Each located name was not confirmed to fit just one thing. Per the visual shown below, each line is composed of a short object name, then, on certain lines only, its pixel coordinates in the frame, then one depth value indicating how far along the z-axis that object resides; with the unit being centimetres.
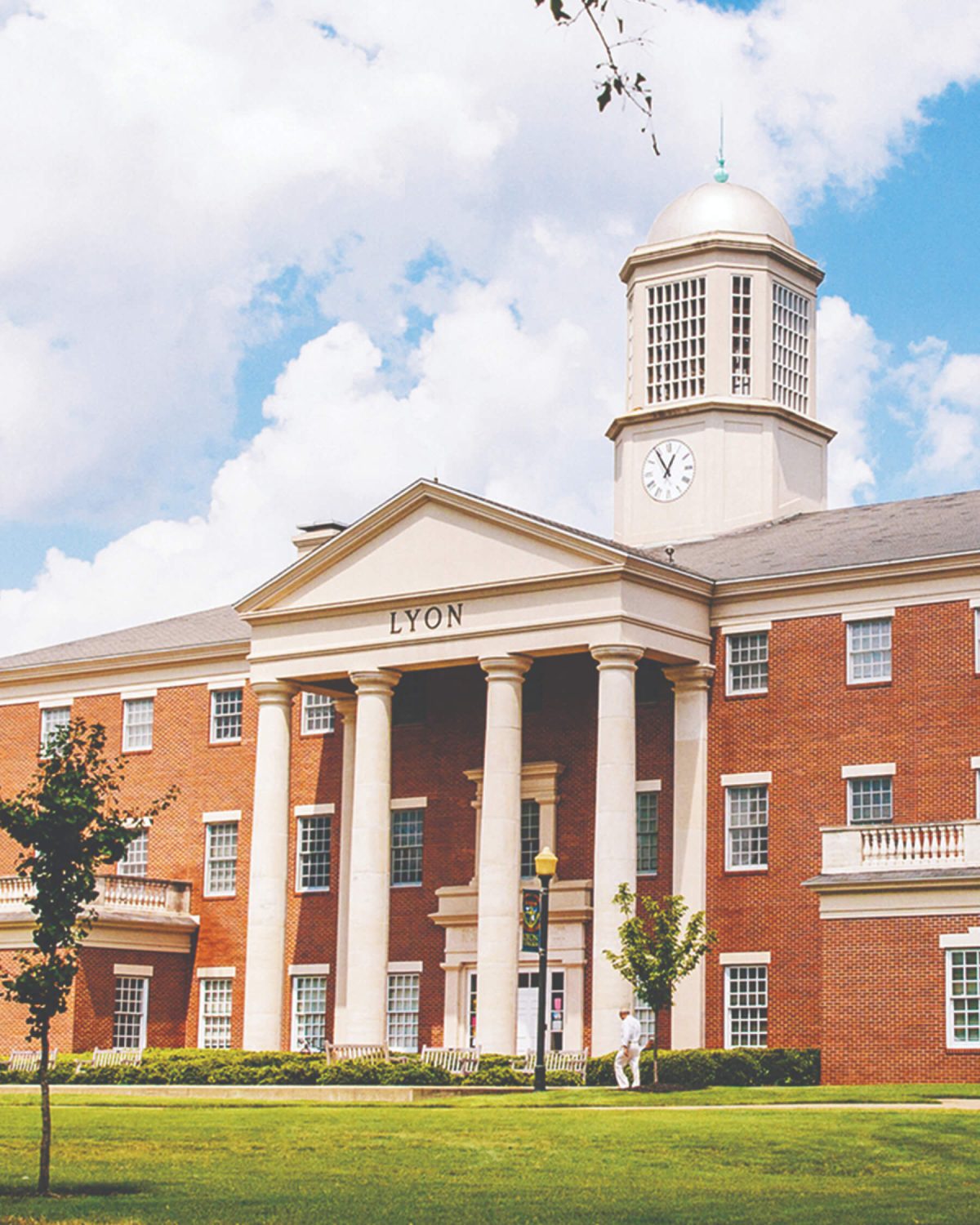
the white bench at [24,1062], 5288
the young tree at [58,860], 2472
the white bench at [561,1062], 4722
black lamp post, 4281
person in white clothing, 4262
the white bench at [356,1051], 5106
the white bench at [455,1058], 4831
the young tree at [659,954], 4388
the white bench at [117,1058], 5185
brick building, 4894
